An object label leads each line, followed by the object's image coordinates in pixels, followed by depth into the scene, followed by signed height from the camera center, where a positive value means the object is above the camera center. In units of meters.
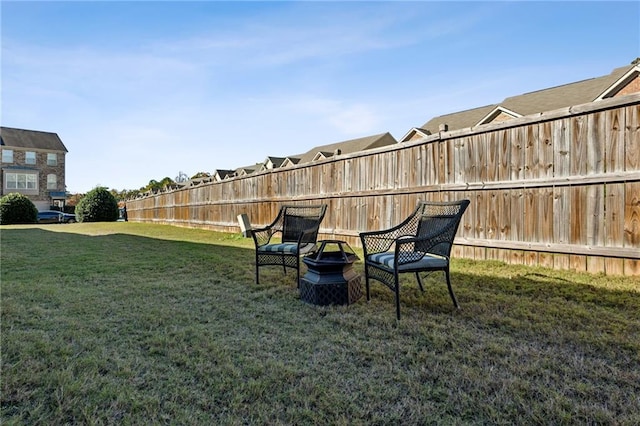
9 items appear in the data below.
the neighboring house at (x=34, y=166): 30.92 +4.87
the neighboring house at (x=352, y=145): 23.56 +5.16
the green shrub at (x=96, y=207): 22.06 +0.48
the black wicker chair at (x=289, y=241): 3.91 -0.39
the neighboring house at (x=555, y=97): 10.67 +4.49
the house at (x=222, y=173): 26.80 +3.34
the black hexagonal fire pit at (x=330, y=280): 3.06 -0.66
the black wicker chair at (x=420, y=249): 2.79 -0.35
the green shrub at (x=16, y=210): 20.03 +0.30
